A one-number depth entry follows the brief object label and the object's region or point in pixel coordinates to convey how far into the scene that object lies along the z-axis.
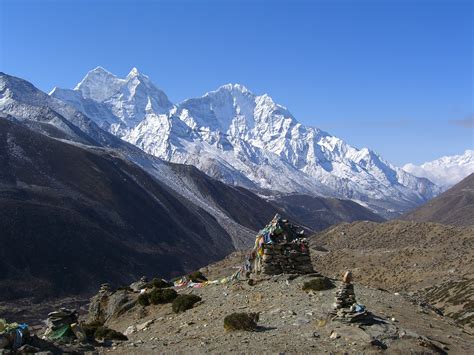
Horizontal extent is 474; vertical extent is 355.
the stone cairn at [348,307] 21.48
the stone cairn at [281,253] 33.50
